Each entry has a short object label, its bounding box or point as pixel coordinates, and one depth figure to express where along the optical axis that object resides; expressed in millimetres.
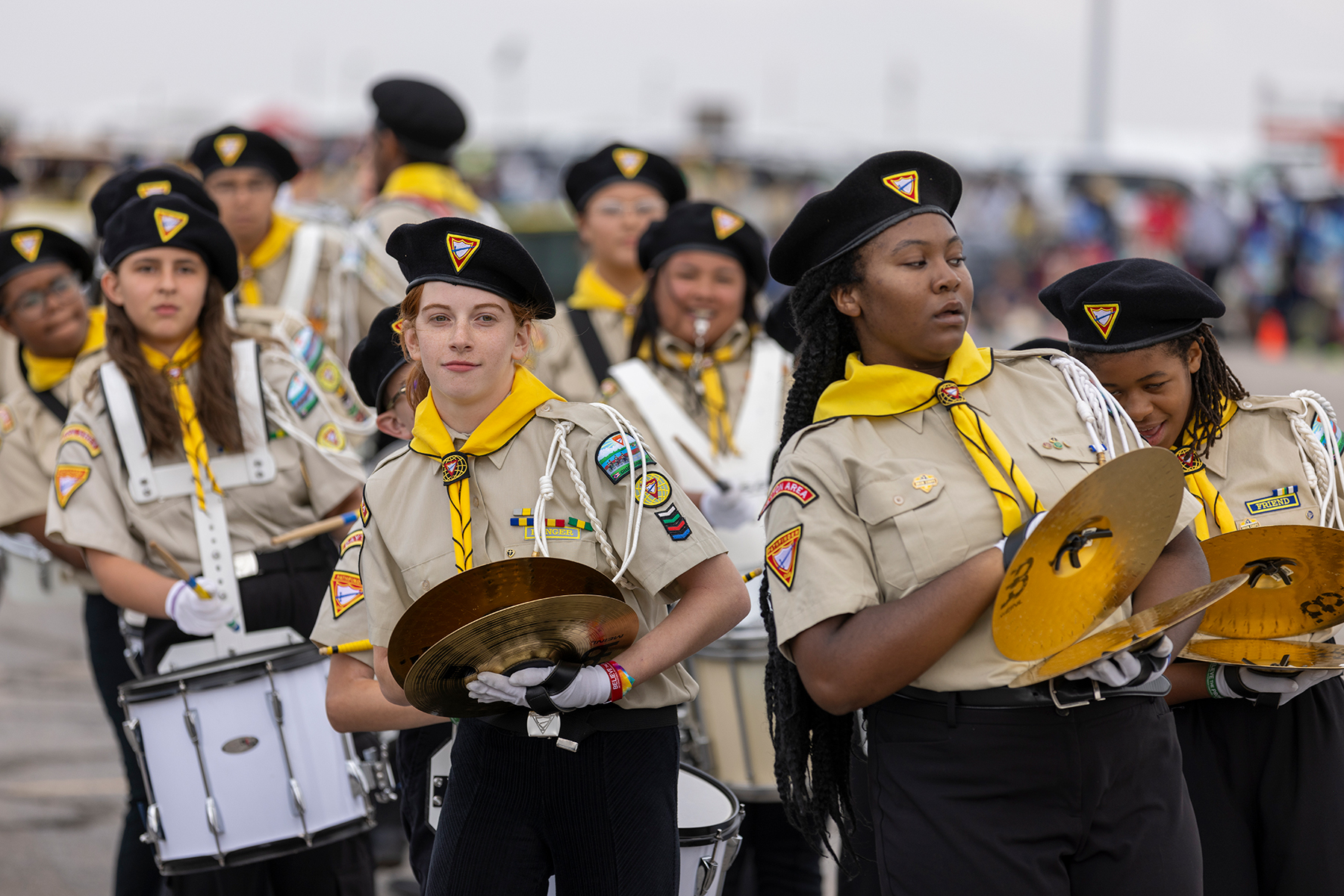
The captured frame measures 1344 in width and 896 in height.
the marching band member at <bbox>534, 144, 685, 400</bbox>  11055
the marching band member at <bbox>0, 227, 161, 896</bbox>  9281
